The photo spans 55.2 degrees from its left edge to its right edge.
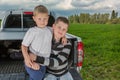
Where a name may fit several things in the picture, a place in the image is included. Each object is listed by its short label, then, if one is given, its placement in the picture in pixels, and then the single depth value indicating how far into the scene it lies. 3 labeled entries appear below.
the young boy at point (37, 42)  1.37
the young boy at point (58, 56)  1.39
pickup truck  1.71
